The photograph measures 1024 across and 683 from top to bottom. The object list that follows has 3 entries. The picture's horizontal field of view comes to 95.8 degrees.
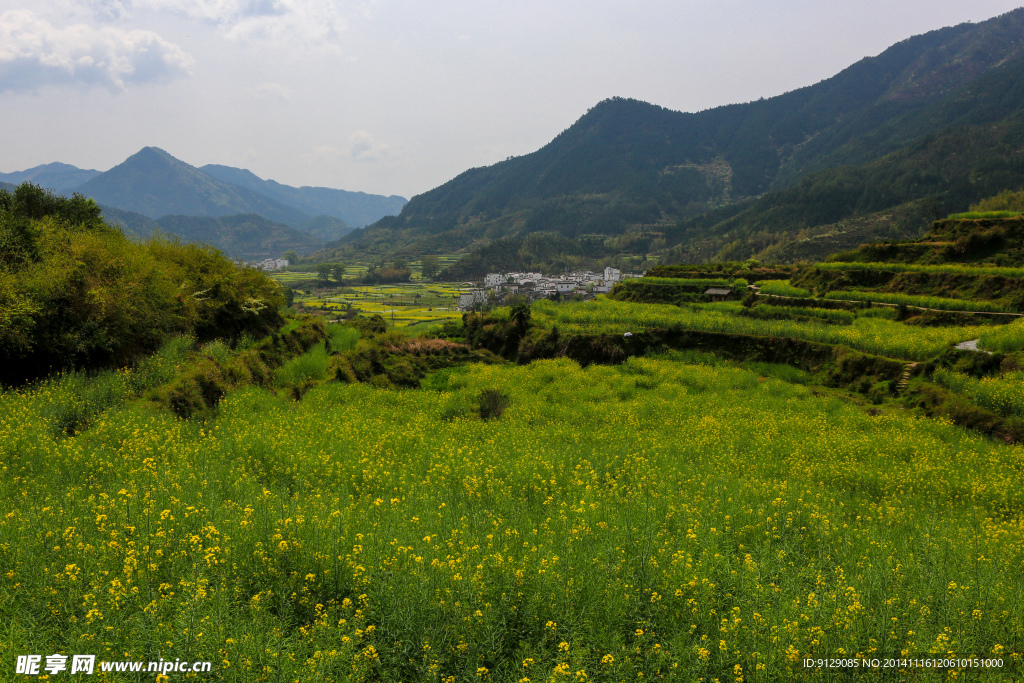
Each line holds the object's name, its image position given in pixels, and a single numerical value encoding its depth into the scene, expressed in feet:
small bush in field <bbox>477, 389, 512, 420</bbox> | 66.23
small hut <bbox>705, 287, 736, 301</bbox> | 156.56
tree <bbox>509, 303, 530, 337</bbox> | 118.26
